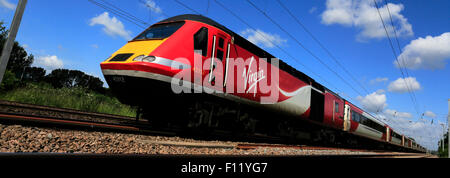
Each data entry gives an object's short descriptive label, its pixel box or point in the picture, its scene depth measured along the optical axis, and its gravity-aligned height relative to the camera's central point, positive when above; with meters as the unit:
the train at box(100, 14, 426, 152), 5.80 +1.27
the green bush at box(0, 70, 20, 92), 12.89 +1.34
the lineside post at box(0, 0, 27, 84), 6.45 +1.74
